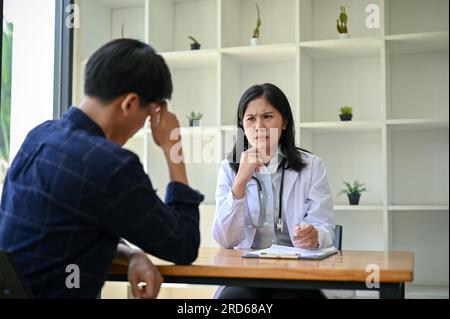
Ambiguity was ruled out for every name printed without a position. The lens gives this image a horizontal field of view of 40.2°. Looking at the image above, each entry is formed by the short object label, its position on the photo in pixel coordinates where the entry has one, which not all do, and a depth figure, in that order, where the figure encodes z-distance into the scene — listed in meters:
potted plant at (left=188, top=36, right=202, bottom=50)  3.93
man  1.39
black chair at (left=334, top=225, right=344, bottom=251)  2.46
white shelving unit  3.61
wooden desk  1.51
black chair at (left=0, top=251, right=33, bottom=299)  1.26
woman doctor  2.38
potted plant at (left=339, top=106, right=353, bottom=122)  3.62
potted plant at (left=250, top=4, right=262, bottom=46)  3.80
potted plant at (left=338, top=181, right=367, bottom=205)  3.62
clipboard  1.81
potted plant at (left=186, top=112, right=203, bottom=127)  3.90
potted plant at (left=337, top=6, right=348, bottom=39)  3.64
